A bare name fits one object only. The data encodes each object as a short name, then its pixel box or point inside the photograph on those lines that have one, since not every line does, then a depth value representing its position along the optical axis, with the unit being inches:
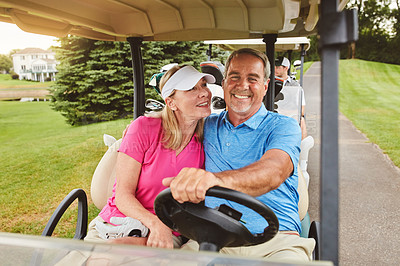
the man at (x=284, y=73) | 203.1
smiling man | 57.0
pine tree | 335.9
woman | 79.3
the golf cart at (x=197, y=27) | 36.0
